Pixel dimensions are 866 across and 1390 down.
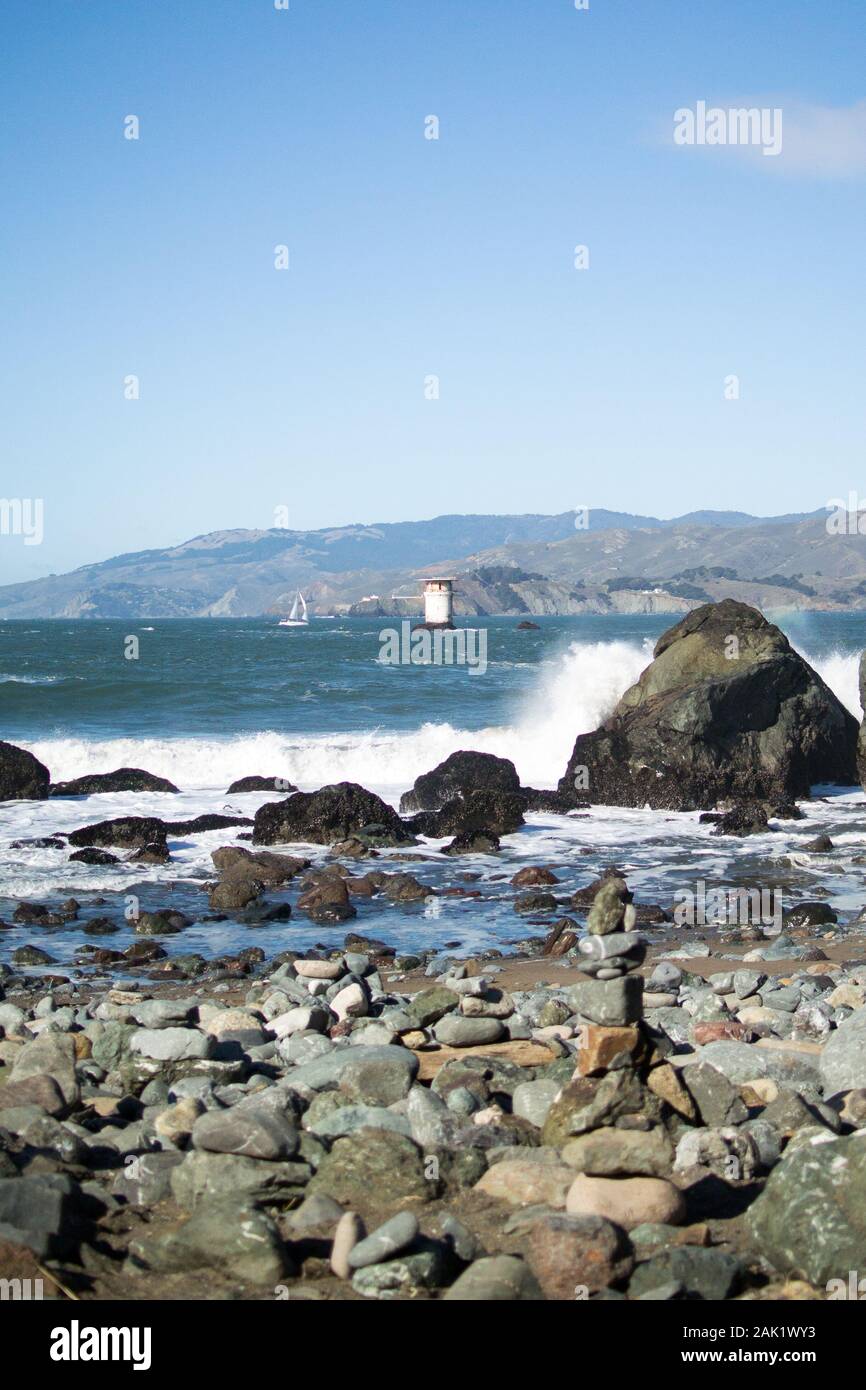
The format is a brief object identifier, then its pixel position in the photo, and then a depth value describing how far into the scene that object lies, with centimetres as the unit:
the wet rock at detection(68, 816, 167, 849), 2095
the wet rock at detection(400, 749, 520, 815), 2519
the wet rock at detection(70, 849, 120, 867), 1967
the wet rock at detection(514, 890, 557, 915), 1620
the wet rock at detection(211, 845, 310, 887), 1816
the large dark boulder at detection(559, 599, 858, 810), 2503
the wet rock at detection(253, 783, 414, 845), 2162
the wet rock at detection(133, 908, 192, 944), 1516
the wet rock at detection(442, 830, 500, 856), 2067
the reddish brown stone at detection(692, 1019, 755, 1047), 938
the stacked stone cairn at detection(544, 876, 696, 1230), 655
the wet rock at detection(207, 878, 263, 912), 1650
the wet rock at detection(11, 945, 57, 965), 1359
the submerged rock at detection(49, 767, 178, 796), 2670
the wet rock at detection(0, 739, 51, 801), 2583
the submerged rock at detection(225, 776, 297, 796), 2727
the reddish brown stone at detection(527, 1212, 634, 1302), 545
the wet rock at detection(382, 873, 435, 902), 1714
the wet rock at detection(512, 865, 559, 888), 1791
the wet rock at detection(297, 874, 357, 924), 1606
